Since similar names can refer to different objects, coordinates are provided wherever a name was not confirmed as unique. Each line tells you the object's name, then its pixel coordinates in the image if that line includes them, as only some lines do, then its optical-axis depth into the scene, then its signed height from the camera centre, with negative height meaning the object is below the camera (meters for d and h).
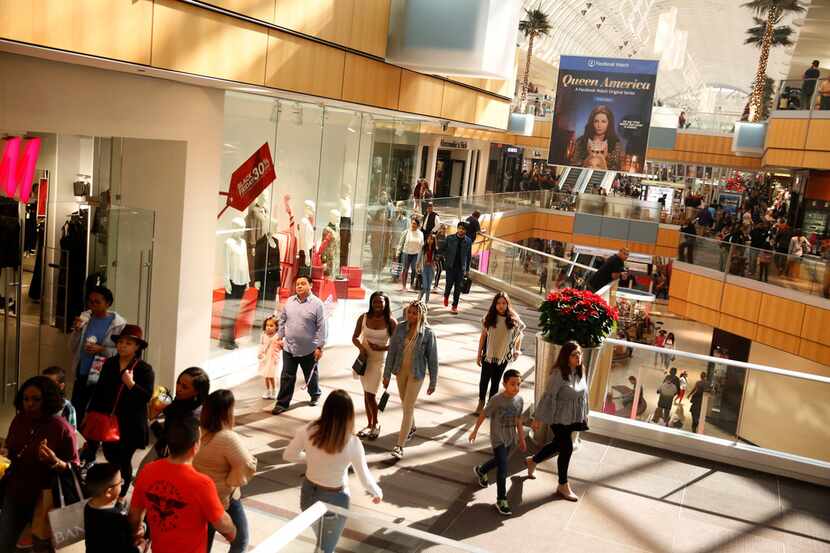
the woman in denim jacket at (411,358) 8.74 -2.04
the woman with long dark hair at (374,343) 9.11 -1.99
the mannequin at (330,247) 13.48 -1.48
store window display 10.88 -0.97
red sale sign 10.22 -0.39
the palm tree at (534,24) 49.12 +8.99
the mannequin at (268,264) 11.65 -1.63
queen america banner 19.77 +1.74
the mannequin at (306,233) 12.74 -1.22
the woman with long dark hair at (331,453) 5.41 -1.95
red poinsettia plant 9.64 -1.57
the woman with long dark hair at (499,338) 10.02 -1.99
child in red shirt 4.36 -1.88
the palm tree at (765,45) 34.97 +6.44
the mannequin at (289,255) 12.32 -1.54
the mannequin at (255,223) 11.31 -1.03
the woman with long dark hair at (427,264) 16.62 -1.98
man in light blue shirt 9.61 -2.05
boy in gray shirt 7.67 -2.31
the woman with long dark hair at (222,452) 5.14 -1.89
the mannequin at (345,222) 13.96 -1.09
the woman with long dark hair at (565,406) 8.07 -2.19
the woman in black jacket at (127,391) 6.39 -1.97
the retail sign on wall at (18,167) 7.66 -0.40
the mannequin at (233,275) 10.95 -1.72
